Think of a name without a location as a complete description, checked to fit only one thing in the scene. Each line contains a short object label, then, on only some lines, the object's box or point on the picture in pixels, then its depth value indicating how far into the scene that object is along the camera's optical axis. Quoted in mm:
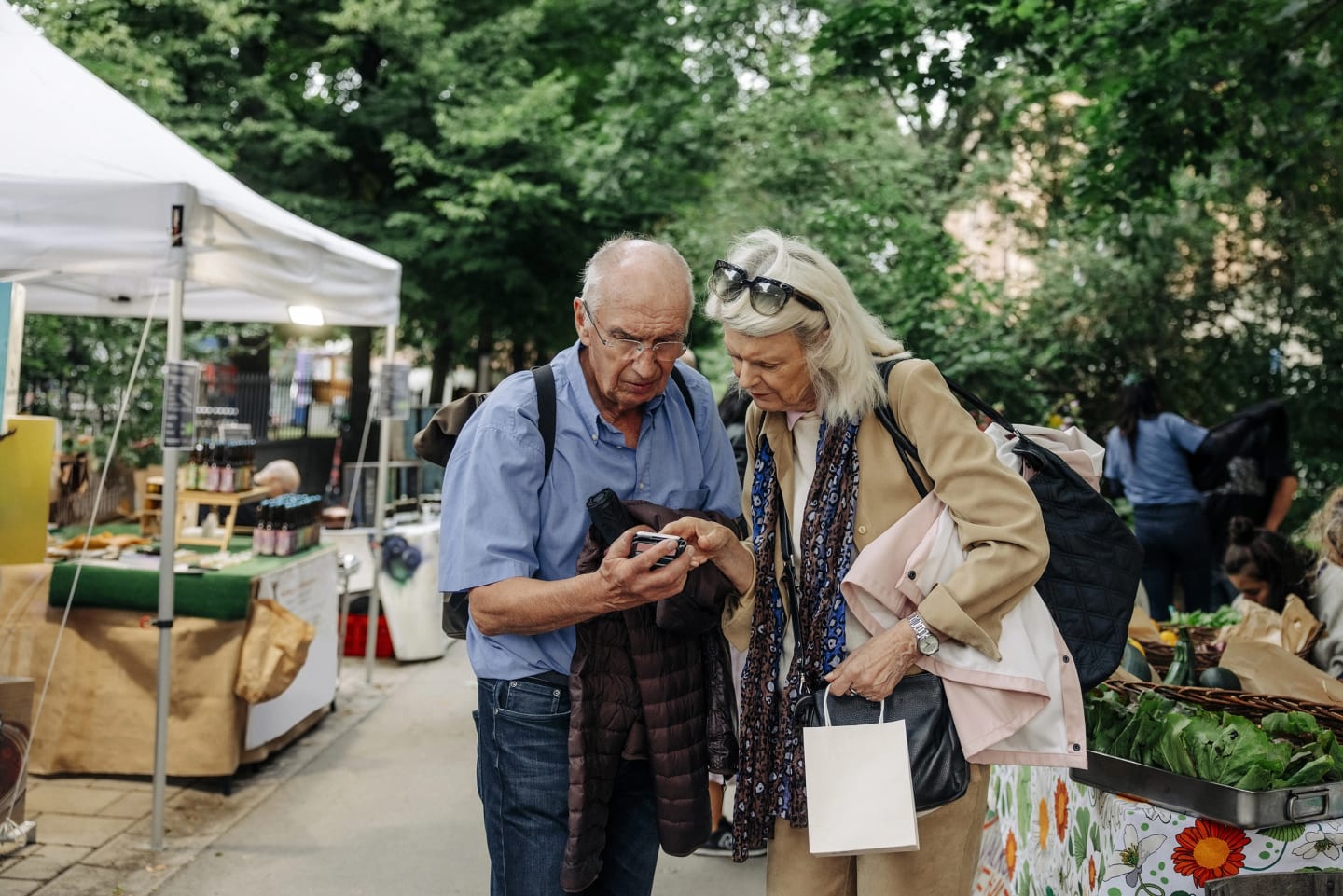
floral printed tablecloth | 2598
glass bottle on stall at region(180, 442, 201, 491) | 6254
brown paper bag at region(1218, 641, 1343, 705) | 3264
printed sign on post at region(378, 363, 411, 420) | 7621
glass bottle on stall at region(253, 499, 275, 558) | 5938
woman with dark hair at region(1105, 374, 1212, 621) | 7219
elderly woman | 2174
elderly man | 2129
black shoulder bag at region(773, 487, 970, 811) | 2178
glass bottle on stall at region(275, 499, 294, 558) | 5938
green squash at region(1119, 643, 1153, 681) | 3469
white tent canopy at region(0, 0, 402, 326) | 4121
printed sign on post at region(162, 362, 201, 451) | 4590
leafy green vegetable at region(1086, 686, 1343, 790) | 2580
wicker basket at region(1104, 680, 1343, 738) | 2900
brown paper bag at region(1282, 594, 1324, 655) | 3842
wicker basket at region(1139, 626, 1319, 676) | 3703
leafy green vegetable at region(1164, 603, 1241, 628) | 4633
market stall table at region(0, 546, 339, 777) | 5195
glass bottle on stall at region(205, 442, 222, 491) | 6199
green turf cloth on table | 5180
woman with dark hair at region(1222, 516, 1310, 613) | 4746
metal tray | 2531
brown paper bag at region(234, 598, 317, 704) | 5203
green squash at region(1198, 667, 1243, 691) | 3344
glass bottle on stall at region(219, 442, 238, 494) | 6172
